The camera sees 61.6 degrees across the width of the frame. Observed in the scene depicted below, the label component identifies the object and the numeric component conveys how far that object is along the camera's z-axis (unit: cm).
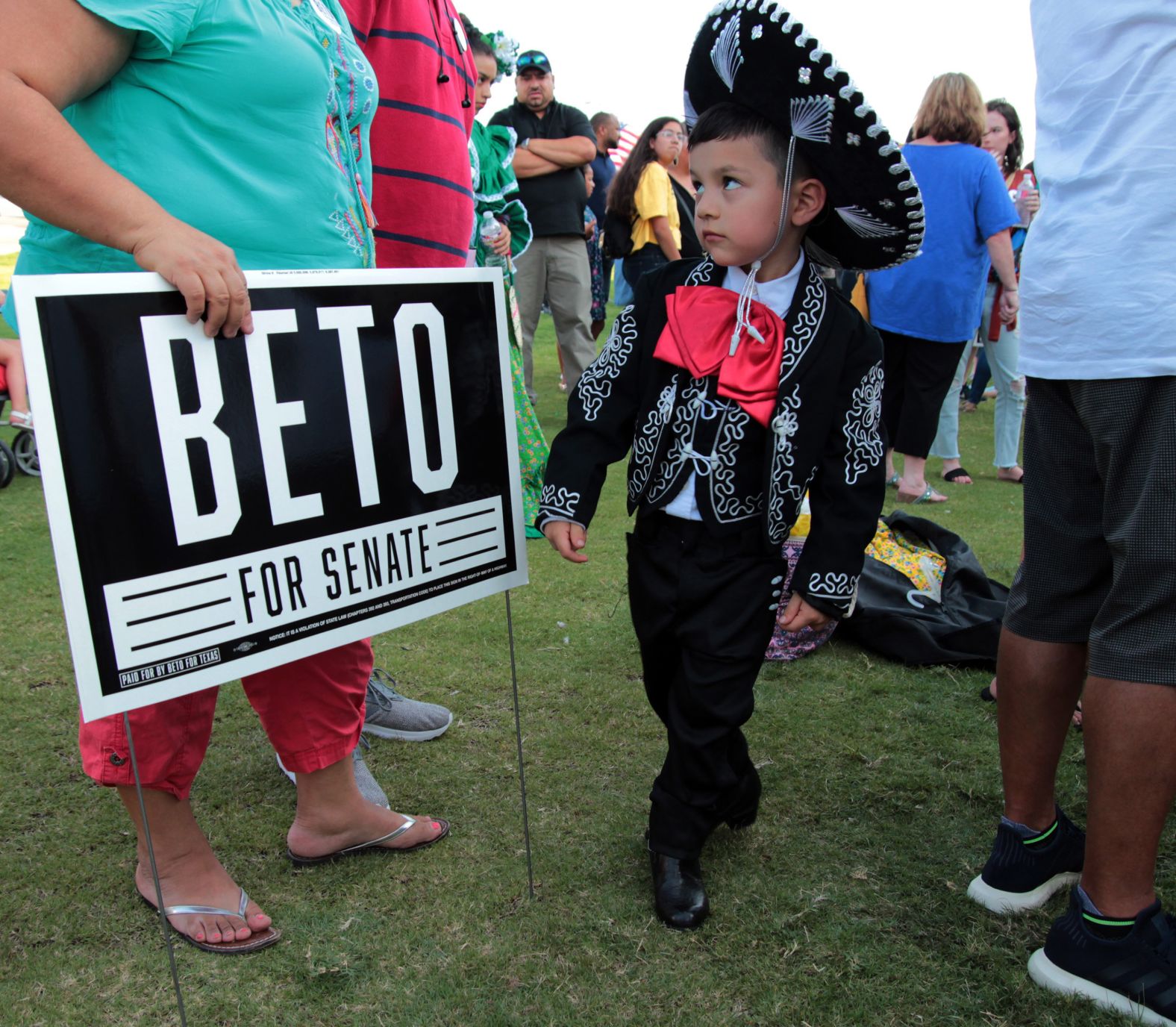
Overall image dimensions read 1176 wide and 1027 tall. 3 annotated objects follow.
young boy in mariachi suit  177
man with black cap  638
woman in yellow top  659
